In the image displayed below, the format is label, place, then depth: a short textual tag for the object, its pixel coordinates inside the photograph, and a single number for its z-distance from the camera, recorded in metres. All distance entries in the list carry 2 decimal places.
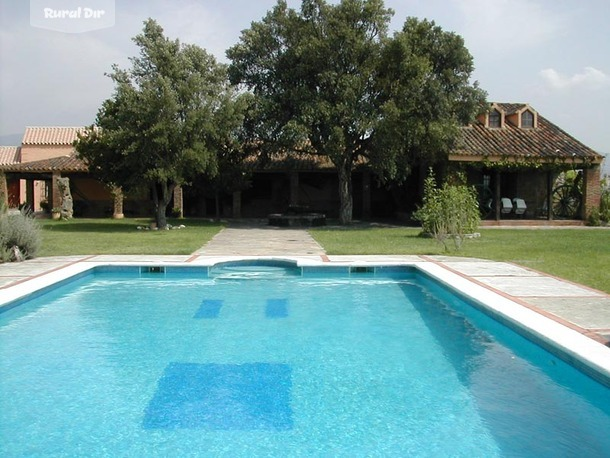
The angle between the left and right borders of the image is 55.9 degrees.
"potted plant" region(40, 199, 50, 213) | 31.99
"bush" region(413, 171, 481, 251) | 13.66
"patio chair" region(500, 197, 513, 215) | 23.83
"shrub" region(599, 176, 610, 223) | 23.78
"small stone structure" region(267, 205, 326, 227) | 23.12
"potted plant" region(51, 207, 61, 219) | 28.46
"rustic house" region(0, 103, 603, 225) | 23.42
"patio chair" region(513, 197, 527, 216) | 24.16
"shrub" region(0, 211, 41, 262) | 11.37
